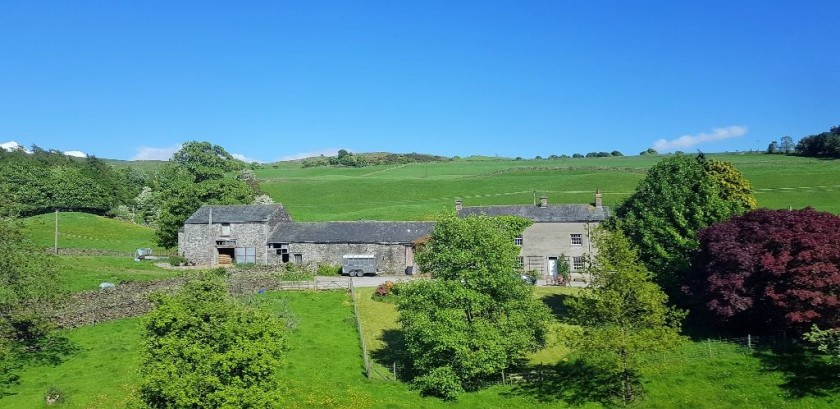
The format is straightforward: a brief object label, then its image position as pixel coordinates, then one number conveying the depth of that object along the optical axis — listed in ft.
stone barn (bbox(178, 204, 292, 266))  206.59
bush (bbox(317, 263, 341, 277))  191.83
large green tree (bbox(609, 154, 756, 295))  121.80
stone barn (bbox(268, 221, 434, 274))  192.44
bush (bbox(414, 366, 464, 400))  92.38
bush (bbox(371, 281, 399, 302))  148.66
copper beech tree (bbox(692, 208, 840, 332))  89.56
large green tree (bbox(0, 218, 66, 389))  99.76
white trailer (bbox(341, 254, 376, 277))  188.24
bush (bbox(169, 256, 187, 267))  206.28
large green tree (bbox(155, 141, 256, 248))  232.94
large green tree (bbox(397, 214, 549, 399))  94.32
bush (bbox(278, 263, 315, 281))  175.46
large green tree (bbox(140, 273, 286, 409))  64.18
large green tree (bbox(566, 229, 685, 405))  85.20
